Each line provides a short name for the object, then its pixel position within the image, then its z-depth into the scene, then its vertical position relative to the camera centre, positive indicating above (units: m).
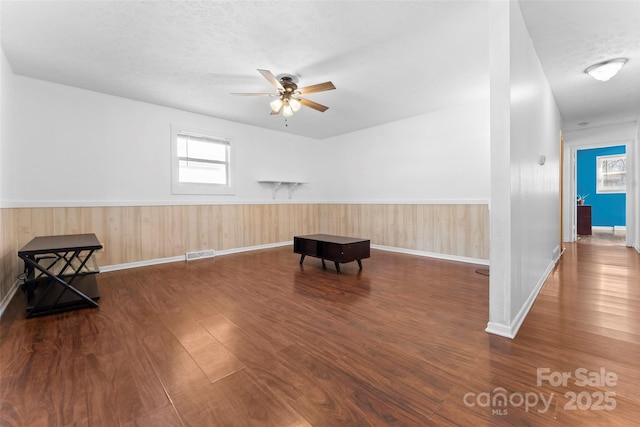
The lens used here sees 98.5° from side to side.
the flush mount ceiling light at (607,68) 3.03 +1.58
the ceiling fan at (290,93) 3.12 +1.40
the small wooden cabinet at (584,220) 7.27 -0.26
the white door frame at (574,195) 5.46 +0.33
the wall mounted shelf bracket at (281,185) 6.08 +0.60
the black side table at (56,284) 2.42 -0.76
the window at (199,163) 4.72 +0.89
